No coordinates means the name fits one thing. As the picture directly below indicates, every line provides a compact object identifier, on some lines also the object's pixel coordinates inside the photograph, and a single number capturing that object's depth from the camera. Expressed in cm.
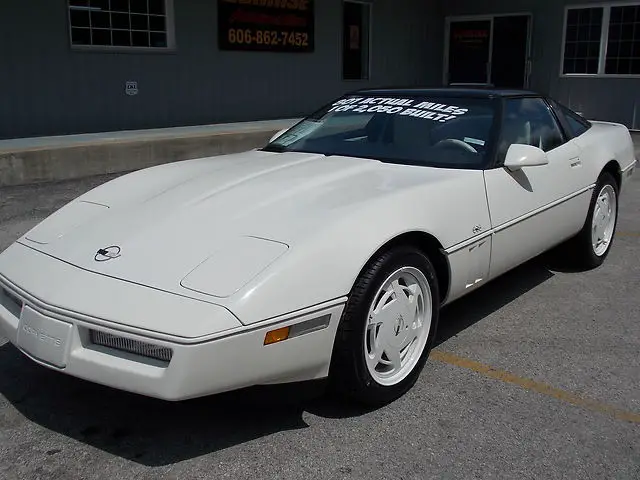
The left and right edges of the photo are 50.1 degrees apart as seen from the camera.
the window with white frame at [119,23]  974
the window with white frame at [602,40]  1369
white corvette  251
